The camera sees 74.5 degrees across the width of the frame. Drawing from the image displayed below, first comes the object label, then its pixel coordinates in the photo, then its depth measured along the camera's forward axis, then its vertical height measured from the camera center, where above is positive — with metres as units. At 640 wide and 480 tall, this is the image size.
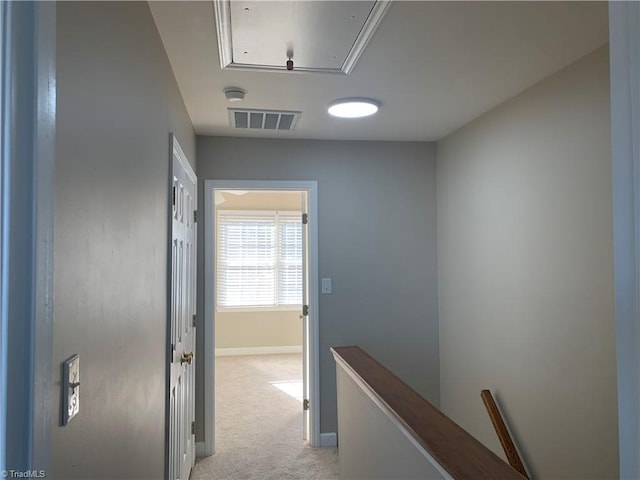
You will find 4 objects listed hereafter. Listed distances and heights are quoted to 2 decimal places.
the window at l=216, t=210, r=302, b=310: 6.35 -0.04
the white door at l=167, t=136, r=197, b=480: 2.10 -0.36
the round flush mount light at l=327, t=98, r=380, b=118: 2.53 +0.92
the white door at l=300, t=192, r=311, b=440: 3.43 -0.45
